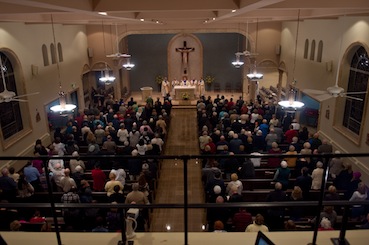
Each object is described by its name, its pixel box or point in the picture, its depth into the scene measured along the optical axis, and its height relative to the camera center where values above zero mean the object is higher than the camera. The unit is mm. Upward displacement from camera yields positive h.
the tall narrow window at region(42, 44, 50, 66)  13109 -853
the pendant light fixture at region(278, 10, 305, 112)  7722 -1671
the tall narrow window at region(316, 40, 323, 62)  12836 -794
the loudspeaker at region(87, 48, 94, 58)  18500 -1060
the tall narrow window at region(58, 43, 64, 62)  14586 -844
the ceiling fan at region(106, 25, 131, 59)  12688 -740
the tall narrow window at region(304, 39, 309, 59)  14430 -801
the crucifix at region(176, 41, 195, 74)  22281 -1351
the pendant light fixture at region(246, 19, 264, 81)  12408 -1684
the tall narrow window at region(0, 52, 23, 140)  10539 -2507
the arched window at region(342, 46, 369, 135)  10000 -1757
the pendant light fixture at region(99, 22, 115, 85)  12070 -1696
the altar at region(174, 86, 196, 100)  19895 -3519
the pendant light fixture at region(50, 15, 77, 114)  7500 -1653
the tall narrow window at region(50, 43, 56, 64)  13898 -802
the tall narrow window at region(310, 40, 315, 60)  13703 -849
